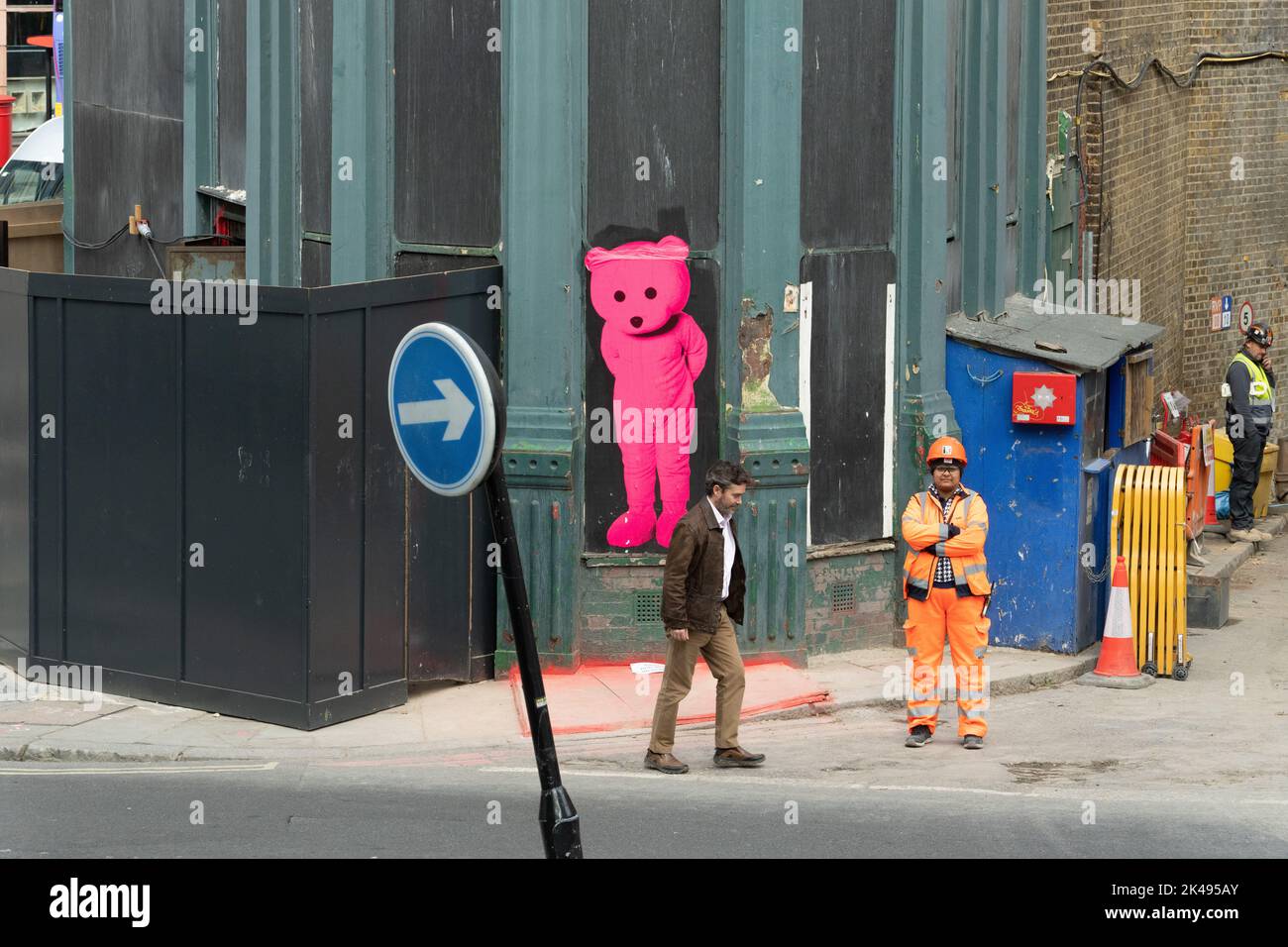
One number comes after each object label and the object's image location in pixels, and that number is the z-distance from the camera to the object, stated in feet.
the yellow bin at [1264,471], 60.90
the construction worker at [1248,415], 58.75
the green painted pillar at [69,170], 68.85
